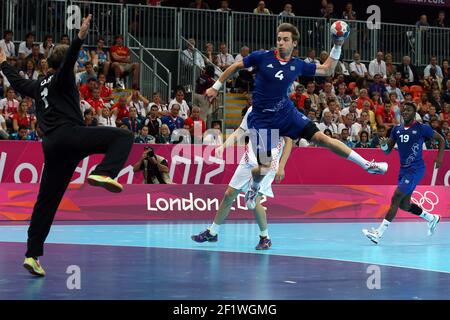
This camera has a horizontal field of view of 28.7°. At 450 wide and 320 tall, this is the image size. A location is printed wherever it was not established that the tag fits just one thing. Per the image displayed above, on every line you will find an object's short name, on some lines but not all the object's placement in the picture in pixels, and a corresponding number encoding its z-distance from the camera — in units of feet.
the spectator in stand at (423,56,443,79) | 101.40
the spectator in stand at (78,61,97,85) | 76.90
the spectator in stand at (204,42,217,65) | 88.63
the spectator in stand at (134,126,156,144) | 70.74
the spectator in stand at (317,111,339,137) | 80.33
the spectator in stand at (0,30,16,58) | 77.30
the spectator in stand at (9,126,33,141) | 66.43
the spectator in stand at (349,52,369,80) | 96.78
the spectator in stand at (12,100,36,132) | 68.64
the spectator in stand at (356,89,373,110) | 88.38
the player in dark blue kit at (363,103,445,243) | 51.08
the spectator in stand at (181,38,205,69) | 88.38
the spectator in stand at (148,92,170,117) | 76.18
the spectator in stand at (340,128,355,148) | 78.79
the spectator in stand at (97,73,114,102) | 76.99
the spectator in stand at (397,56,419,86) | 101.30
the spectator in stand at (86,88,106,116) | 73.05
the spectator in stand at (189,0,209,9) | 96.27
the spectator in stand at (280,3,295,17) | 97.91
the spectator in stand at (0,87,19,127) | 69.26
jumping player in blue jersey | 39.86
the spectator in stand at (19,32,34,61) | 78.18
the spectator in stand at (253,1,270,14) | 98.53
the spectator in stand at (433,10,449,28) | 111.21
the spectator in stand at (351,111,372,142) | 81.67
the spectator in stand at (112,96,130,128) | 73.72
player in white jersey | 43.93
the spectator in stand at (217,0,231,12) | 96.07
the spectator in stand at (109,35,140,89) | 81.87
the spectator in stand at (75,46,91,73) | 78.30
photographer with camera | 67.51
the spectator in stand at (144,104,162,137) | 73.31
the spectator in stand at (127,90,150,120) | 76.18
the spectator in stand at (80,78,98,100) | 74.18
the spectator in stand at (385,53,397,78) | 99.60
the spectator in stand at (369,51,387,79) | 98.43
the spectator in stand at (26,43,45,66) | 75.49
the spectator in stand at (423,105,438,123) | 88.99
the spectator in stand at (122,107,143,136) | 72.18
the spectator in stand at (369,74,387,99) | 93.50
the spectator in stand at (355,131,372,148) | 79.41
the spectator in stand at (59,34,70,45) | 76.43
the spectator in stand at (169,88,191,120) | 78.28
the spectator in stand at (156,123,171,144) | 72.17
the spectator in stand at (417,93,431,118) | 92.27
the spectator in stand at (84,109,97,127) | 68.28
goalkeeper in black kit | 31.07
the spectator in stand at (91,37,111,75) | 80.43
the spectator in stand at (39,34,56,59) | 77.23
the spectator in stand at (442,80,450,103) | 98.27
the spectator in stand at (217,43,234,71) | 89.04
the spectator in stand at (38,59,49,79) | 72.90
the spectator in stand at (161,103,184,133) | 74.54
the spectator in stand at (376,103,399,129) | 88.16
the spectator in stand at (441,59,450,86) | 102.37
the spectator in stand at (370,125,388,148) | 80.48
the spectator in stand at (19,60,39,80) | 73.56
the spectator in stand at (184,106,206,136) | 75.25
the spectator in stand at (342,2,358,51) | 101.81
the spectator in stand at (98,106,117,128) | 71.77
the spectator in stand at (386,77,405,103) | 94.45
